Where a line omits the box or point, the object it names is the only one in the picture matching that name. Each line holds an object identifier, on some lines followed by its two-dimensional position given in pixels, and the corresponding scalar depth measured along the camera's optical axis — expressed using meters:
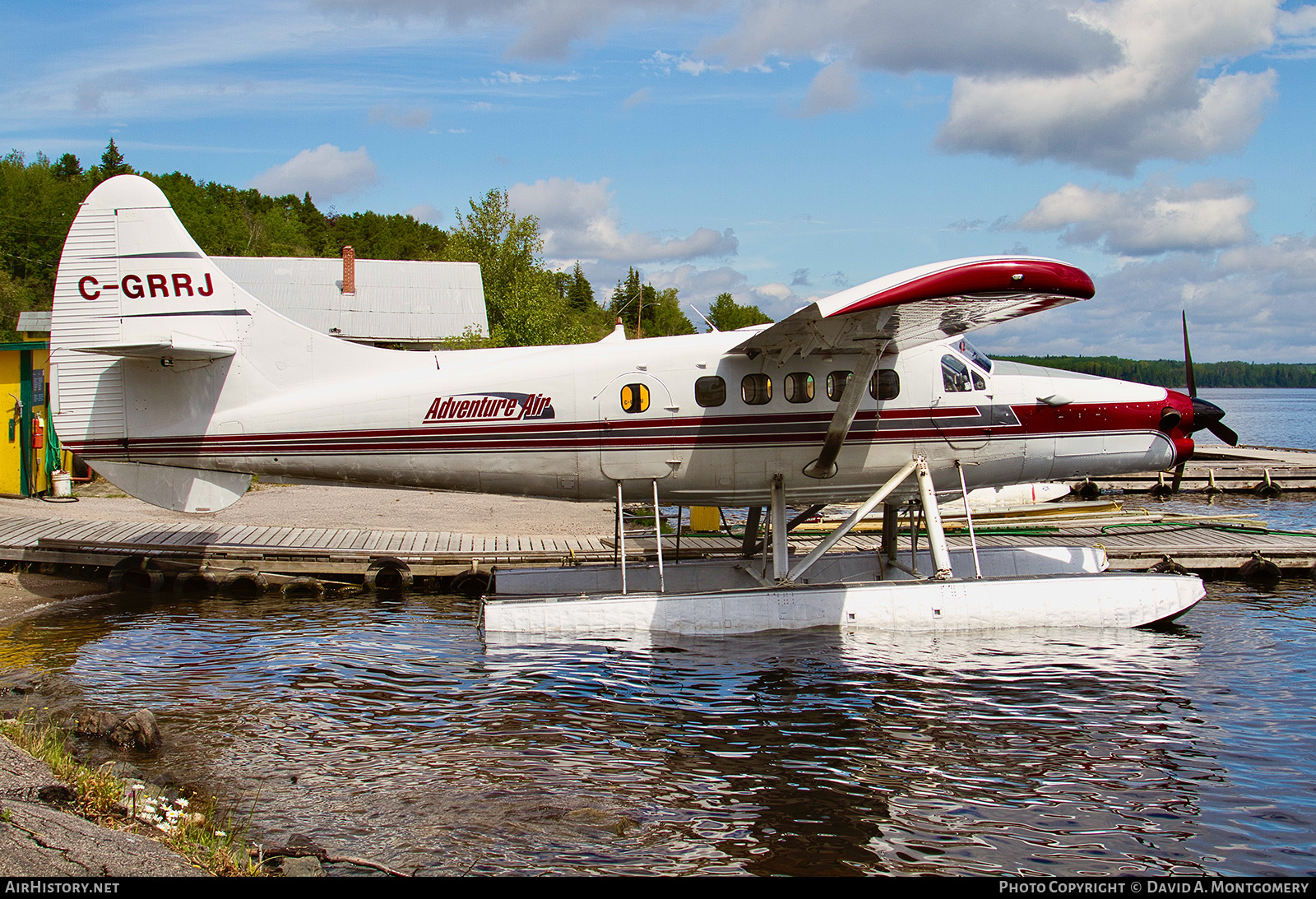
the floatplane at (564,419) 10.11
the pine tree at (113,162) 93.50
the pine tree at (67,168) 94.88
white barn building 40.06
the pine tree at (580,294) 108.44
